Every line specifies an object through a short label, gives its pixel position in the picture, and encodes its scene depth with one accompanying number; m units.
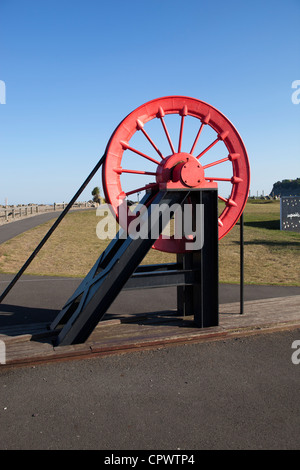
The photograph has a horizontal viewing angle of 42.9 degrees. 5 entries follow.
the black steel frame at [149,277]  4.52
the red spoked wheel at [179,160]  5.04
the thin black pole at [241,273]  5.59
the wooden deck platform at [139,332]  4.36
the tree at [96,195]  60.31
